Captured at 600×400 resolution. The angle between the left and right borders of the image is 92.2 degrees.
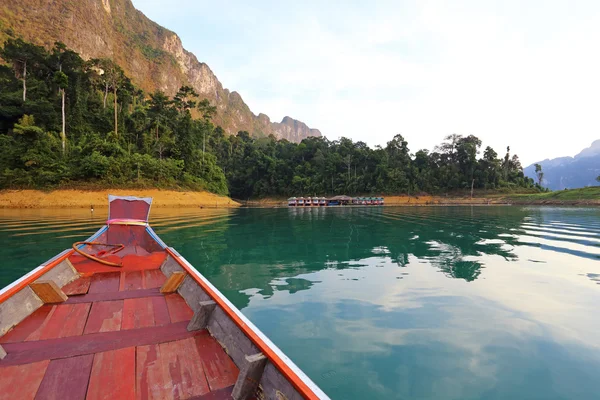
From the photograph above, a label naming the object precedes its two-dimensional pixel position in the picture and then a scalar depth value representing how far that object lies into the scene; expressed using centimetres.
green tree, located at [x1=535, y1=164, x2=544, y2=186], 7100
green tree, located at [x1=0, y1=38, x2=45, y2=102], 3631
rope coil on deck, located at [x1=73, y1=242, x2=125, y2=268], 510
